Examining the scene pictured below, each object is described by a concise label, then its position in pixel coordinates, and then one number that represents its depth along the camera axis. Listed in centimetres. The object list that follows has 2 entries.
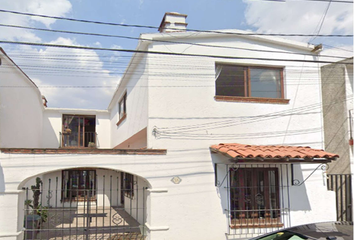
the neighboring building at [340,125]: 973
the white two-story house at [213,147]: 790
